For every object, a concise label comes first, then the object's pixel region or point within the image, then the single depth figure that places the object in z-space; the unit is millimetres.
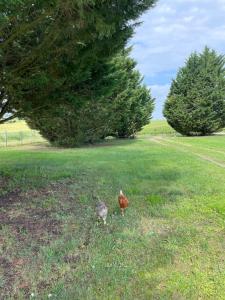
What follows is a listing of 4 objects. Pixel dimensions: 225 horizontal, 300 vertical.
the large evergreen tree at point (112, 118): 12899
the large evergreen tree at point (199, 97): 17013
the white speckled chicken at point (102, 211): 3400
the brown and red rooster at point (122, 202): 3701
